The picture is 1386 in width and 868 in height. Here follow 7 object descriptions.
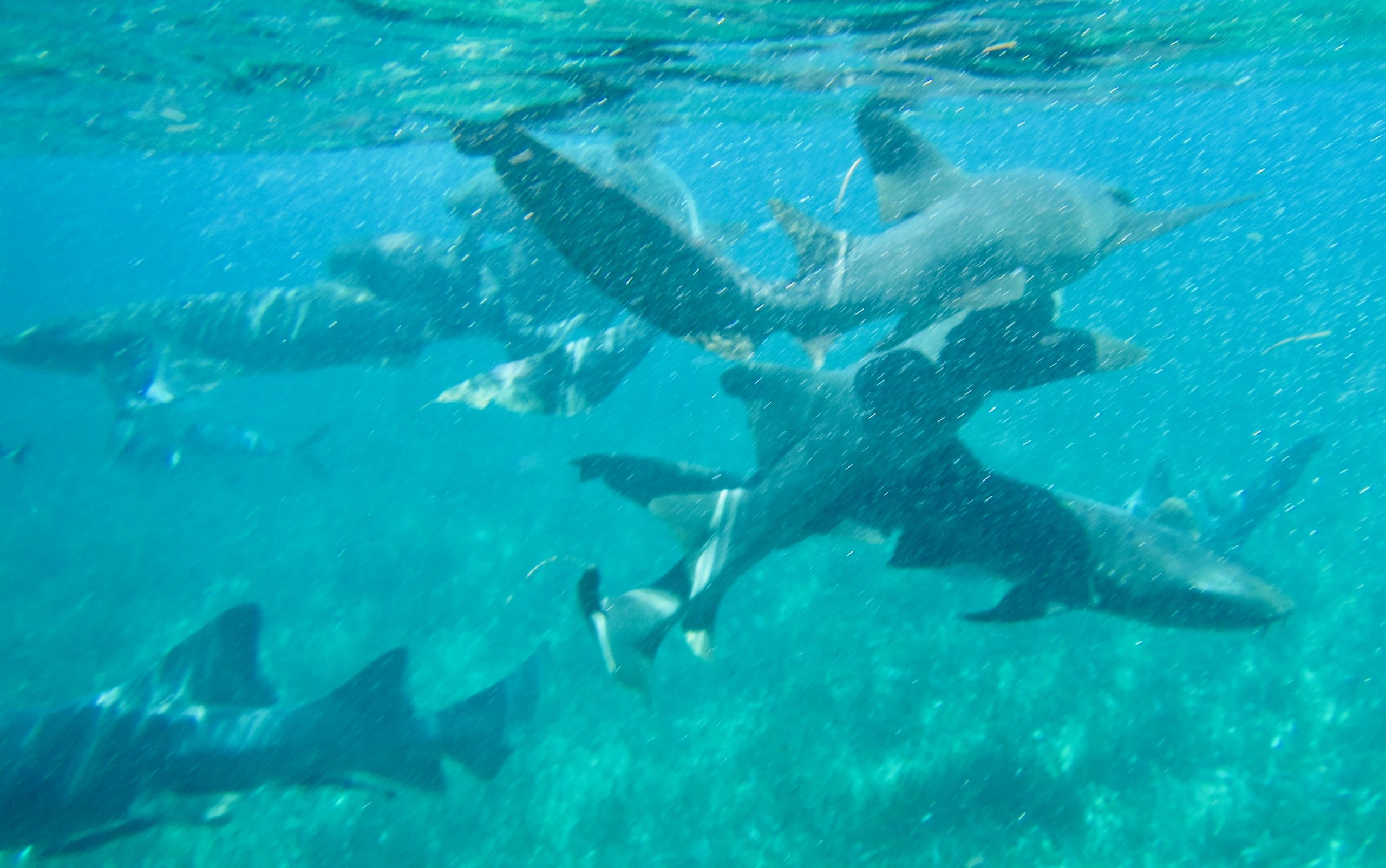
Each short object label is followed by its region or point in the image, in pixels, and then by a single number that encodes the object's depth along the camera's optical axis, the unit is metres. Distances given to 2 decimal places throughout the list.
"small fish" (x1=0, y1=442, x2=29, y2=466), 14.20
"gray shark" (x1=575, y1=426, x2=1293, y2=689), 5.84
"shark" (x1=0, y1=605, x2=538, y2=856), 6.84
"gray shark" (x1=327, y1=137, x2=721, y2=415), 7.25
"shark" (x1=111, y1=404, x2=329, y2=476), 14.80
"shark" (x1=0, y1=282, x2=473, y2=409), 12.43
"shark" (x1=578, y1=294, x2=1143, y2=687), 5.62
